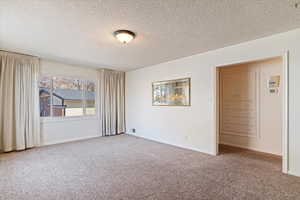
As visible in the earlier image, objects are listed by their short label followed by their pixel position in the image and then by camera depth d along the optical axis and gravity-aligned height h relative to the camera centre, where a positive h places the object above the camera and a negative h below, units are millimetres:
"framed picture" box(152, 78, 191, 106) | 4086 +172
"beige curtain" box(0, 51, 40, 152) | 3652 -71
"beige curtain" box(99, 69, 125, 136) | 5414 -110
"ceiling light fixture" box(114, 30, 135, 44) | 2564 +1066
